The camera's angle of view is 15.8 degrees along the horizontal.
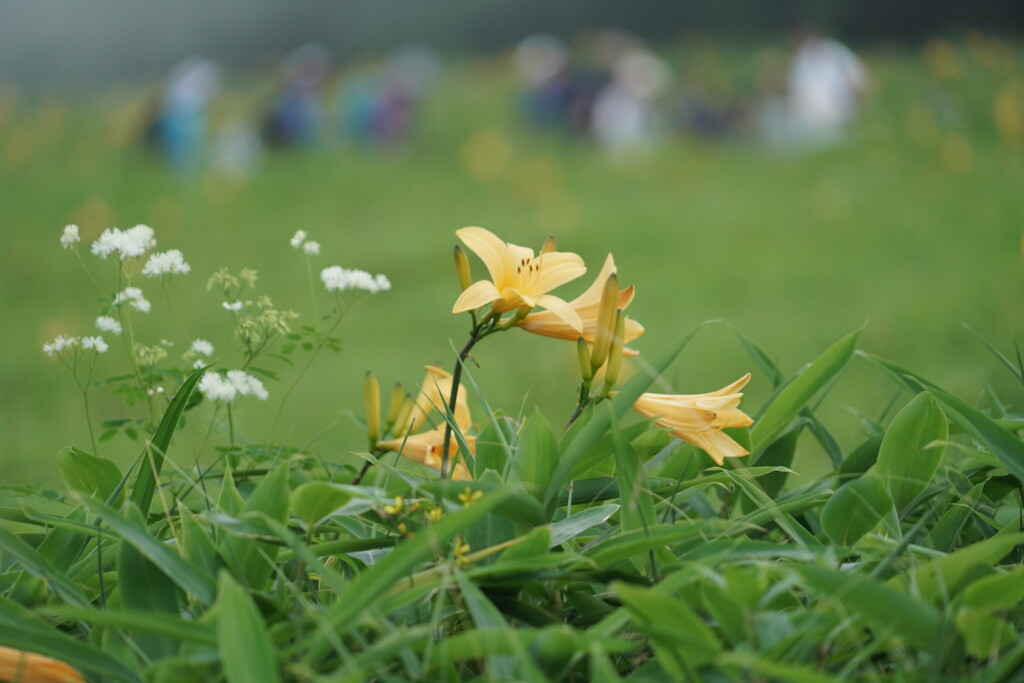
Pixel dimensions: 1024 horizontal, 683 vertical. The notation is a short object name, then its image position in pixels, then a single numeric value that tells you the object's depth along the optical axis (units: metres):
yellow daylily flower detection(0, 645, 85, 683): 2.31
